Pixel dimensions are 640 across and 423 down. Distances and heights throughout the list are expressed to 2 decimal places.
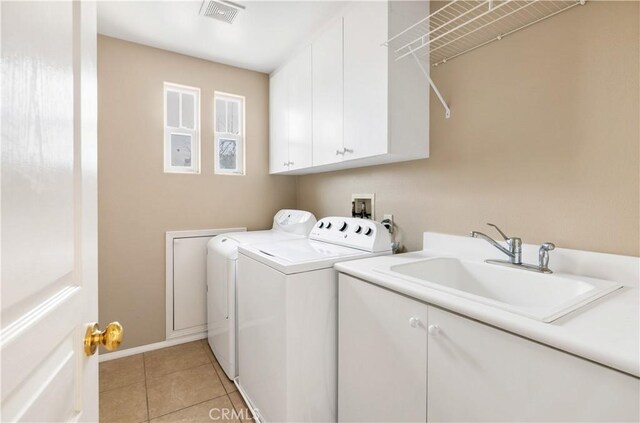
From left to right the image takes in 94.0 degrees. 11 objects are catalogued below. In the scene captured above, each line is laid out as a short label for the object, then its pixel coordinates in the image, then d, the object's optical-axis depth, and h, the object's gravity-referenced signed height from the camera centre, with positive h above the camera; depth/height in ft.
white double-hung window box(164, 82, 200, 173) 8.59 +2.33
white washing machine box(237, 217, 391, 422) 4.69 -1.98
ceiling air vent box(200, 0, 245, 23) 6.17 +4.28
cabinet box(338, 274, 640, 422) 2.23 -1.57
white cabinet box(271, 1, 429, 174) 5.28 +2.26
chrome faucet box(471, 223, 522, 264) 4.36 -0.58
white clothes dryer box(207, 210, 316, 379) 6.70 -1.63
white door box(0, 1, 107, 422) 1.17 -0.01
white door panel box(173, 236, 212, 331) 8.60 -2.17
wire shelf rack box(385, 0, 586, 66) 4.25 +2.95
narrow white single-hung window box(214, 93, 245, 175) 9.29 +2.36
